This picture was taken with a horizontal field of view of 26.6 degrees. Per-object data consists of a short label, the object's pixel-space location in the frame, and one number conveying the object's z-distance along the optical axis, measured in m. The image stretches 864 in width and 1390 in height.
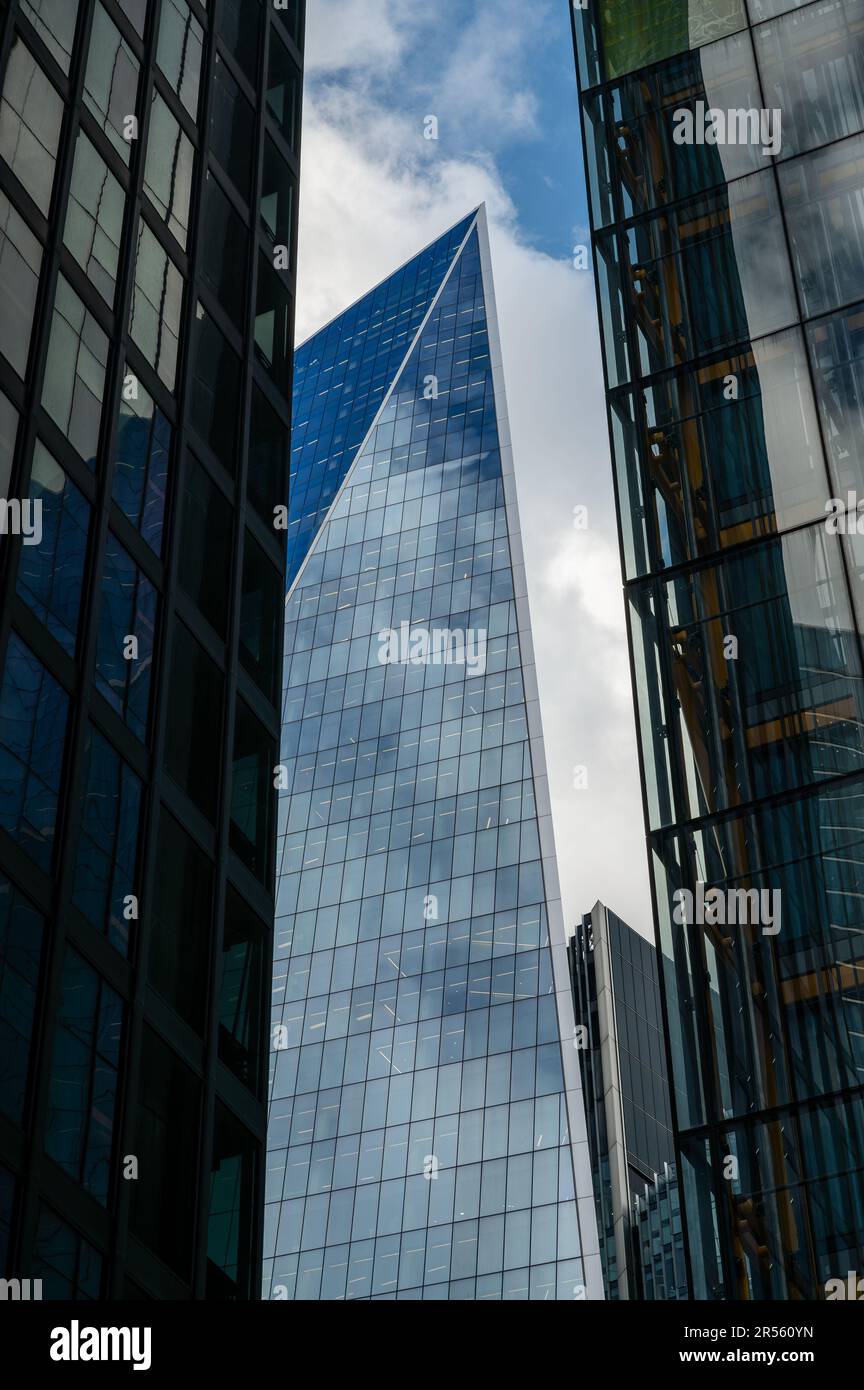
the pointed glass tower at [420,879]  103.06
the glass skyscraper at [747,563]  24.47
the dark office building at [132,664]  26.45
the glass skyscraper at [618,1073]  125.31
